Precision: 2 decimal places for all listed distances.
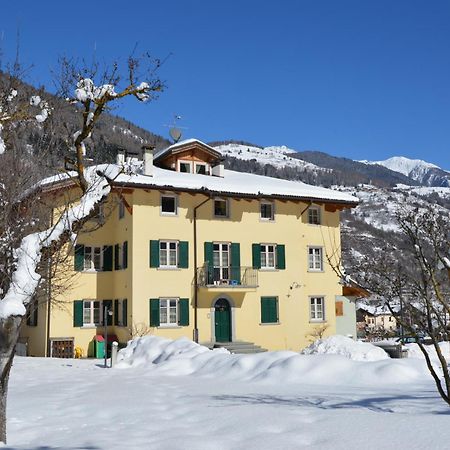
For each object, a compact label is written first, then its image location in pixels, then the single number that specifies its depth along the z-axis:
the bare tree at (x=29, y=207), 7.46
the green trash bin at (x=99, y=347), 24.97
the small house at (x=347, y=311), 30.33
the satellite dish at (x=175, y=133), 33.50
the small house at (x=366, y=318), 79.50
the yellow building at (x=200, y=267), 25.16
